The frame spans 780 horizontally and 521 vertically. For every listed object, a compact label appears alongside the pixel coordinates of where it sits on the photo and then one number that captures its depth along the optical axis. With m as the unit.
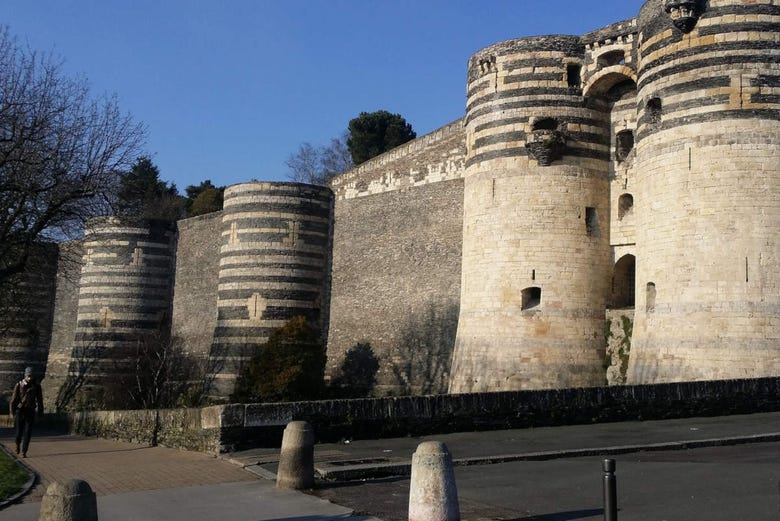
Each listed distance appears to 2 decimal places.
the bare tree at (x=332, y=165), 53.00
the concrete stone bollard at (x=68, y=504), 5.39
